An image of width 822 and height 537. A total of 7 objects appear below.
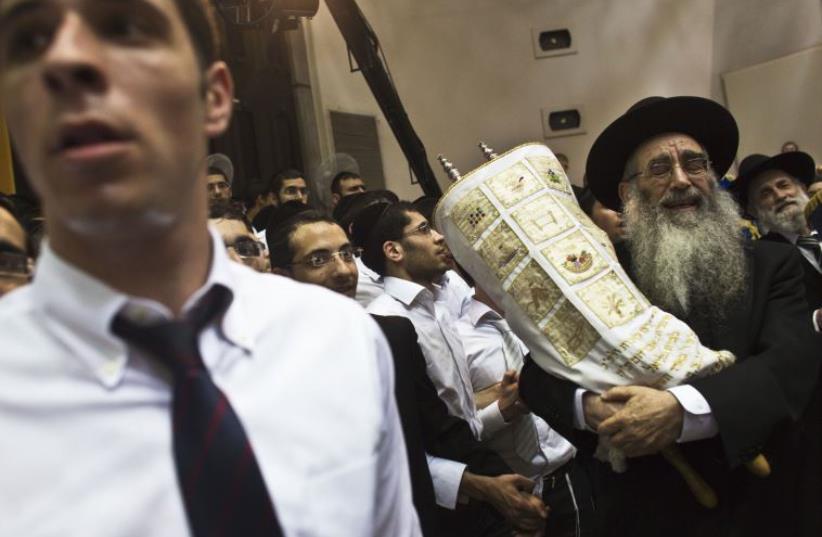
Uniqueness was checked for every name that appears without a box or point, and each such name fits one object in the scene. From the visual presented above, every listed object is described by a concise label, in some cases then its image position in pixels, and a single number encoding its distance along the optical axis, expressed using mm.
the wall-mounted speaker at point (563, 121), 9781
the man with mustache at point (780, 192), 4293
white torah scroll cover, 1890
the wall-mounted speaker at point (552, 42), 9820
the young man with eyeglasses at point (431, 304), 2691
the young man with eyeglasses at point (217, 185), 4742
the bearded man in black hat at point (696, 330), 1924
